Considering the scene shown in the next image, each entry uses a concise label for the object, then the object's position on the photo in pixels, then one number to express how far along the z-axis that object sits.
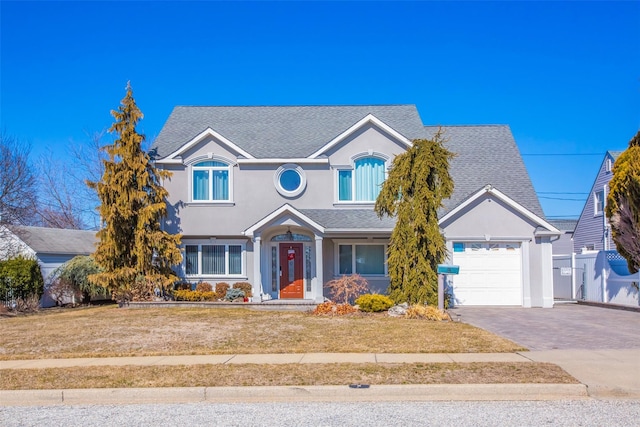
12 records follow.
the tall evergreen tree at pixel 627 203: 16.06
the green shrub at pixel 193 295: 21.55
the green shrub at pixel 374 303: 18.31
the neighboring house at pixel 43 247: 26.41
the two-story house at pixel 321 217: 21.77
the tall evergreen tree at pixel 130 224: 21.59
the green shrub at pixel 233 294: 22.07
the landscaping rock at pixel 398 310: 17.72
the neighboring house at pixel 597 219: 31.30
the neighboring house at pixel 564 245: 40.77
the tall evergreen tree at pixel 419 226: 18.50
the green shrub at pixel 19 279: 23.92
